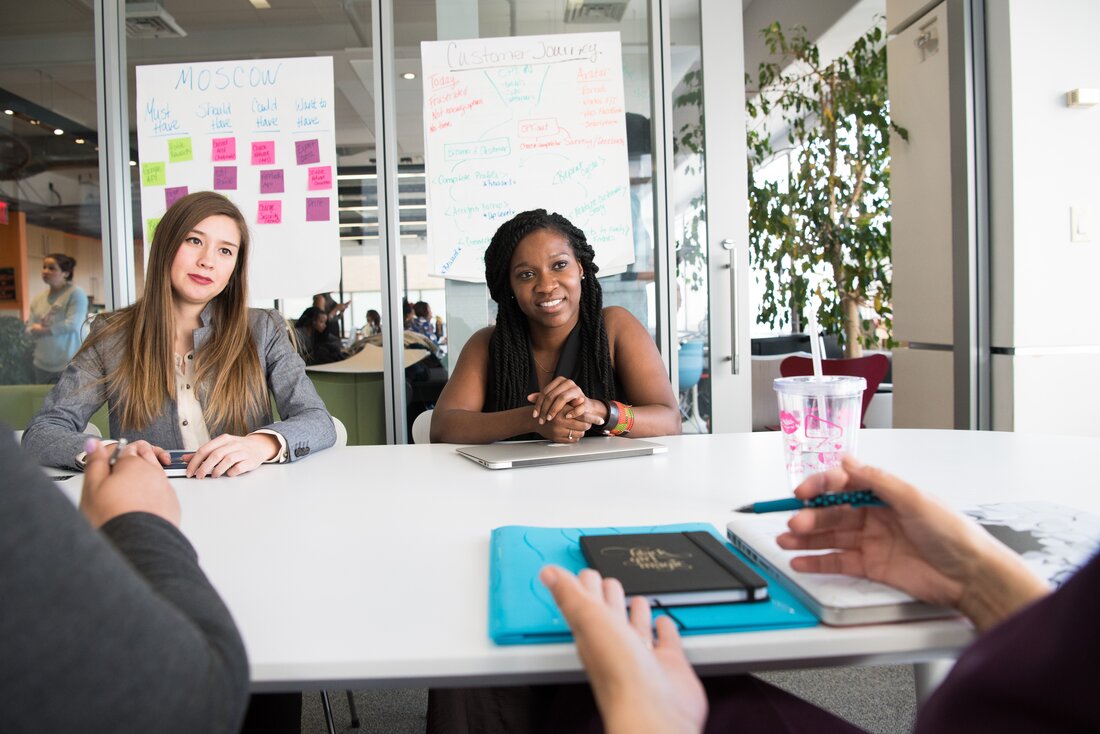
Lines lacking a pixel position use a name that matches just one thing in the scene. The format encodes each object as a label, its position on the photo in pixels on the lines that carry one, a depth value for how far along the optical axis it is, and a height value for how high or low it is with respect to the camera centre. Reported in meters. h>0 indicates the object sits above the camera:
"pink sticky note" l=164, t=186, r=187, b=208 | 3.23 +0.69
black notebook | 0.66 -0.21
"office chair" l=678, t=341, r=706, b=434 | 3.24 -0.14
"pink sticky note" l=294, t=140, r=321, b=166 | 3.20 +0.84
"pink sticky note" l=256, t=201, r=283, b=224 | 3.20 +0.59
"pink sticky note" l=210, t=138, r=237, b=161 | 3.21 +0.86
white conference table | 0.61 -0.22
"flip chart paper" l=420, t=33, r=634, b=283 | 3.12 +0.84
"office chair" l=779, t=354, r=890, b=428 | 3.60 -0.12
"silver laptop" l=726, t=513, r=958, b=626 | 0.64 -0.22
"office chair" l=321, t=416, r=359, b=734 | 1.84 -0.22
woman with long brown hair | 1.83 +0.00
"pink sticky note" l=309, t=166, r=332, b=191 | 3.19 +0.72
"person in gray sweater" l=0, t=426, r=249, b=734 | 0.45 -0.17
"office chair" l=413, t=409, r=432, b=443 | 2.05 -0.21
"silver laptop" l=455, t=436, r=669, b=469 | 1.39 -0.20
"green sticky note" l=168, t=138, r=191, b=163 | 3.22 +0.87
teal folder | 0.63 -0.23
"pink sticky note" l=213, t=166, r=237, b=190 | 3.21 +0.74
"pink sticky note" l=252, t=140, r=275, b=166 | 3.20 +0.84
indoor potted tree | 4.86 +0.85
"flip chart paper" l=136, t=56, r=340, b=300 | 3.19 +0.83
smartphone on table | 1.39 -0.20
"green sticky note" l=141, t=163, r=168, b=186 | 3.24 +0.78
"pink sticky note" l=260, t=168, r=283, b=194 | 3.20 +0.72
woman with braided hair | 2.00 +0.02
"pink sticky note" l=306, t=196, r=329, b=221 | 3.19 +0.60
